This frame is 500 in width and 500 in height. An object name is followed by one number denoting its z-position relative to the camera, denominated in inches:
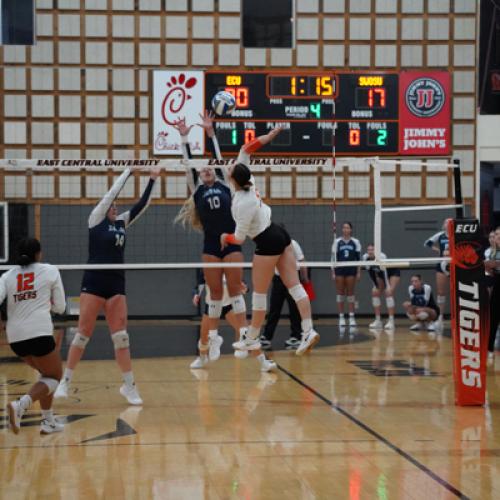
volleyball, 474.3
